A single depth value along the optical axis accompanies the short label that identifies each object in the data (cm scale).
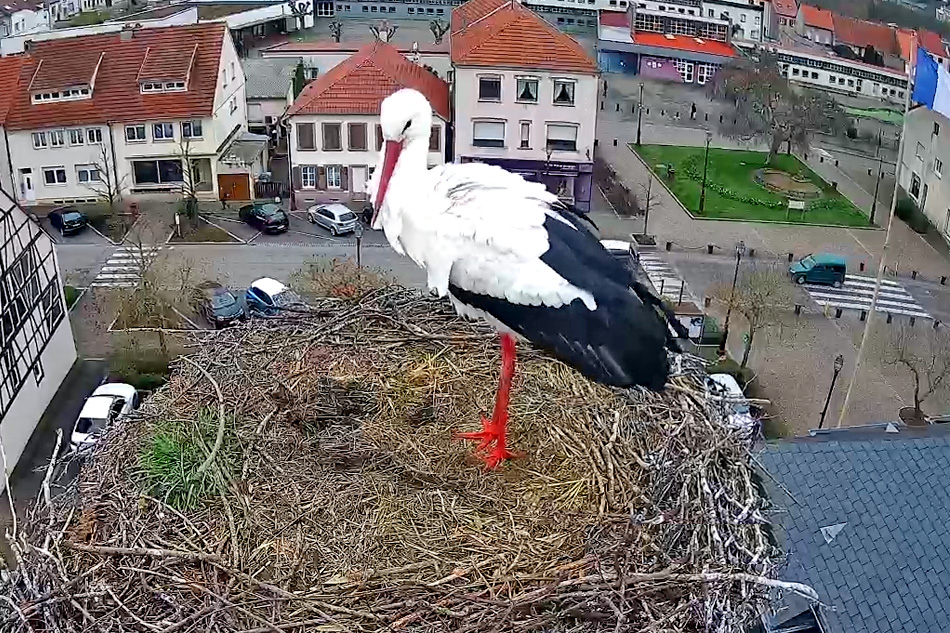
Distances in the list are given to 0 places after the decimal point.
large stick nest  475
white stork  518
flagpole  1163
